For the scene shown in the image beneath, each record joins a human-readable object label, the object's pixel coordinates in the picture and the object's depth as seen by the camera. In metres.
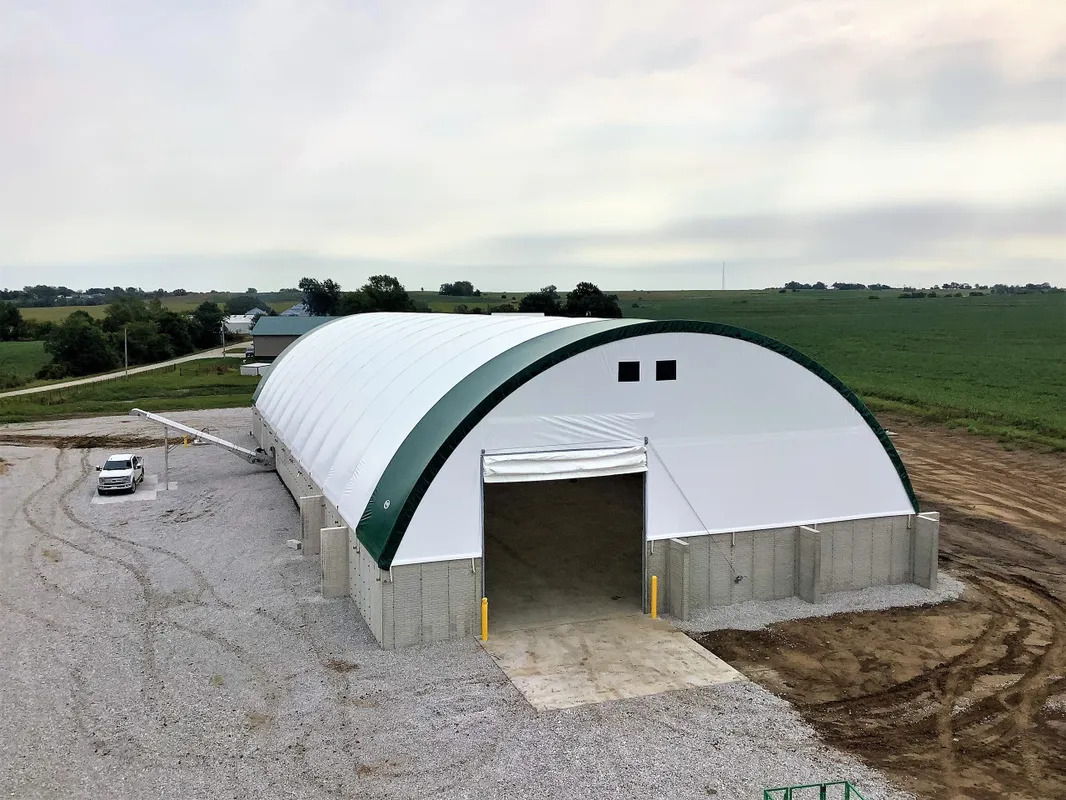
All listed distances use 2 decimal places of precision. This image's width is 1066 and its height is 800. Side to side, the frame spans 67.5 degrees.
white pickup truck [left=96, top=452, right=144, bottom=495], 28.34
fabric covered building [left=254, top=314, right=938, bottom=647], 15.75
